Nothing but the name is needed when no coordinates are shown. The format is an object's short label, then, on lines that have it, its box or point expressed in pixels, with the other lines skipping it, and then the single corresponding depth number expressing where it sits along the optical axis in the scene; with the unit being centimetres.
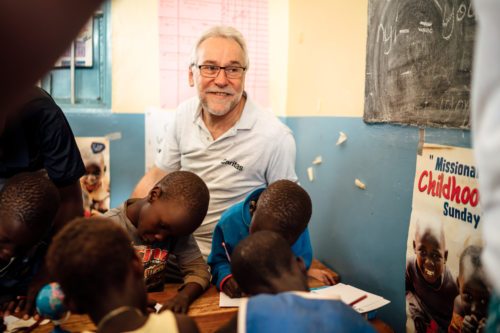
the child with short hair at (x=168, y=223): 130
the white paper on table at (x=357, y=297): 127
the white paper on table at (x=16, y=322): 106
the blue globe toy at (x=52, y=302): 83
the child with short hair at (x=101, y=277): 68
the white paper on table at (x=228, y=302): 125
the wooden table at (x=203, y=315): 107
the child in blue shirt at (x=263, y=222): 123
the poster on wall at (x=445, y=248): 118
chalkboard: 123
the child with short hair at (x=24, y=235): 111
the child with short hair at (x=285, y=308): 70
